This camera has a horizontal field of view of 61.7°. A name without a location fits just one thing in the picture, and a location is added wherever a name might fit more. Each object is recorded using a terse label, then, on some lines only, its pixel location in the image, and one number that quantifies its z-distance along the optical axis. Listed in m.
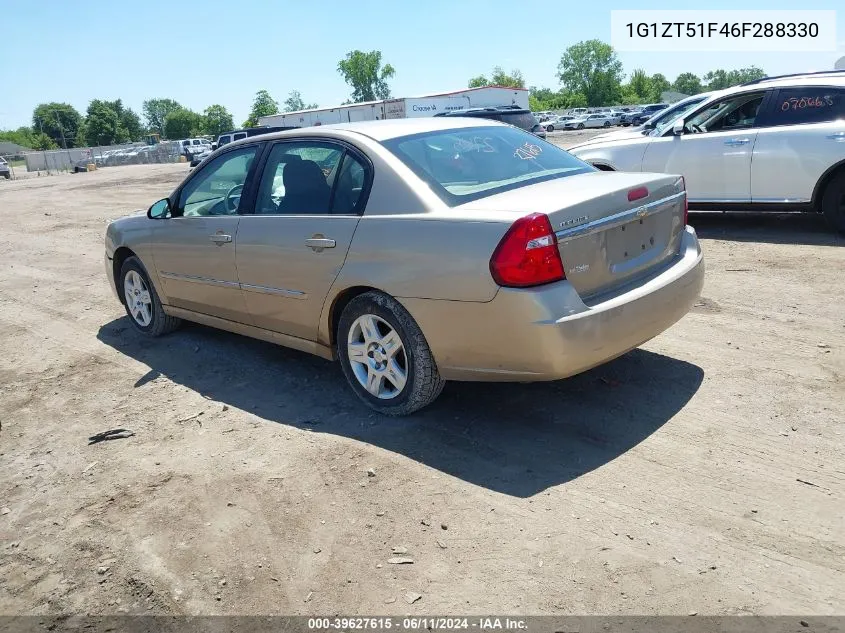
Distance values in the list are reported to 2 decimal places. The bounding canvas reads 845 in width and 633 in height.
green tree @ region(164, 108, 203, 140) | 128.62
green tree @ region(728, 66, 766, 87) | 141.80
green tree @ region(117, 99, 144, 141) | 134.65
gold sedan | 3.43
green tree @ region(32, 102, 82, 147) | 131.88
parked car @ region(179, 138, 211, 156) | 55.78
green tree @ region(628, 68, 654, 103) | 138.12
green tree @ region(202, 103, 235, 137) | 131.50
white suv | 7.62
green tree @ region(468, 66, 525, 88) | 148.12
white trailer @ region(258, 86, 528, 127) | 48.81
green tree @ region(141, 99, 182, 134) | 167.38
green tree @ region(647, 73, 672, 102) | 140.25
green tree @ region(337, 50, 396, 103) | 143.50
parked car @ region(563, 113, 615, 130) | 69.78
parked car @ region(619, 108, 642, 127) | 63.14
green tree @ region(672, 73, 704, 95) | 159.93
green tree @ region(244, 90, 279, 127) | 131.75
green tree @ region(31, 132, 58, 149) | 122.31
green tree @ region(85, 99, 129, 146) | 122.31
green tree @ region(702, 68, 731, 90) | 152.88
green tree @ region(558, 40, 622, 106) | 136.38
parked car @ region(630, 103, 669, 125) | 56.66
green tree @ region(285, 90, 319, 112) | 149.46
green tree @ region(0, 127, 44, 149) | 125.62
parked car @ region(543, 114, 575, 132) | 66.75
